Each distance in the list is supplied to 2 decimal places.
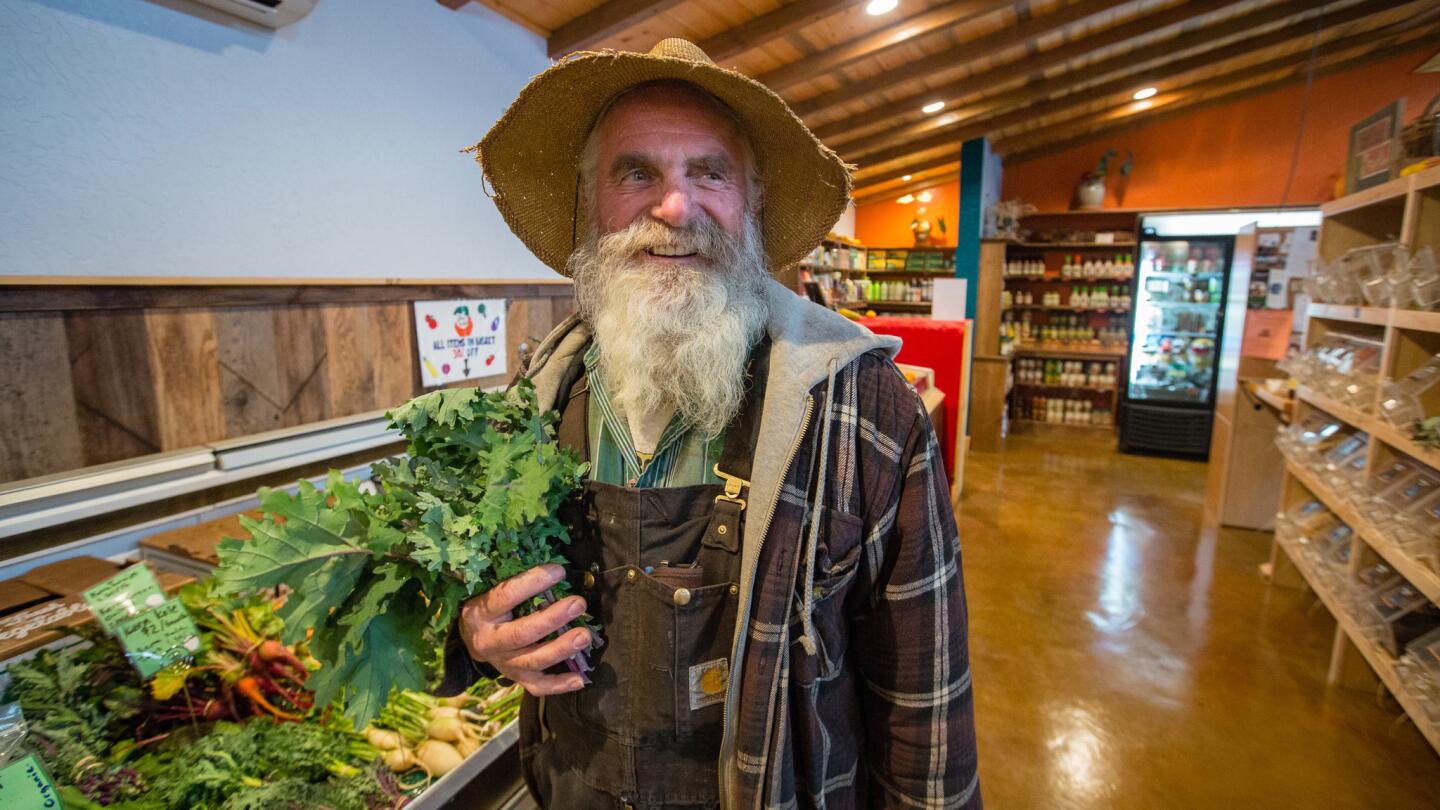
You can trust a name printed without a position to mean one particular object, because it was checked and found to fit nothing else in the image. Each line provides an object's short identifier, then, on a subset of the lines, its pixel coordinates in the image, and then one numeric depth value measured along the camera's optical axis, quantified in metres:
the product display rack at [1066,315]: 8.24
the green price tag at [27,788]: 0.96
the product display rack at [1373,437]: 2.16
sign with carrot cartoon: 2.89
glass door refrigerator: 6.96
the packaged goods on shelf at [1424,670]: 2.06
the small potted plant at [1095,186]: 7.98
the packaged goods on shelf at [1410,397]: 2.29
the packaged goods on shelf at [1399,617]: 2.39
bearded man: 0.94
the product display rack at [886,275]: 8.54
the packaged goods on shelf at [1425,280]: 2.27
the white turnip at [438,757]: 1.55
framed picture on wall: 2.75
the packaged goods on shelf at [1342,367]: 2.72
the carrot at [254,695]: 1.52
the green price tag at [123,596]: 1.32
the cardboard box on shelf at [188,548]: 1.84
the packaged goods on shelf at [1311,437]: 3.18
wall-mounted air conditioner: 2.02
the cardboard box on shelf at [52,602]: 1.39
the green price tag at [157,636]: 1.34
